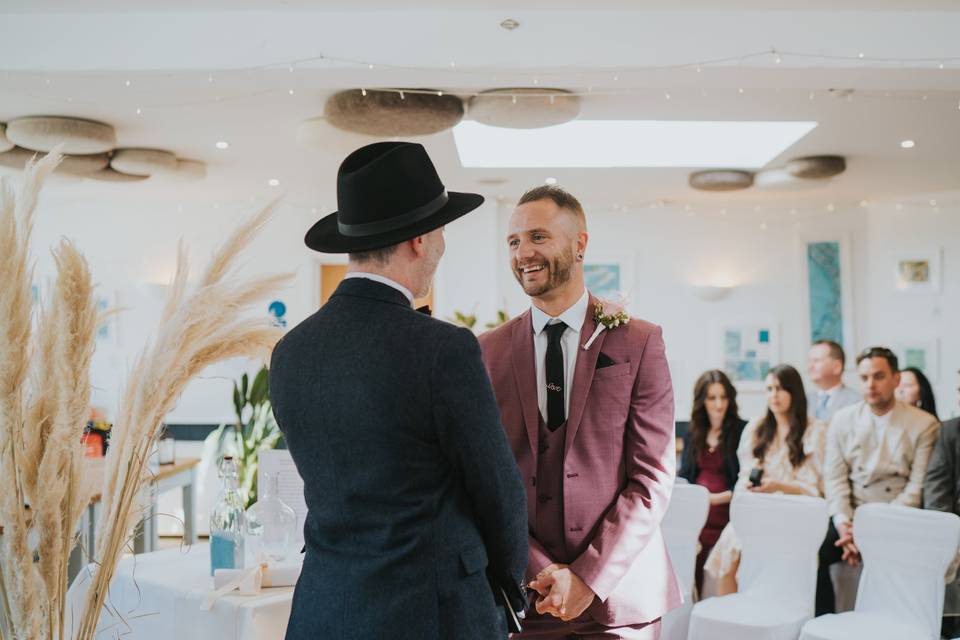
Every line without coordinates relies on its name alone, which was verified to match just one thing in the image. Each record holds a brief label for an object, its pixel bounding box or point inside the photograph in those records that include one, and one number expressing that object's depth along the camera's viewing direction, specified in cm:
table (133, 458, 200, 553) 492
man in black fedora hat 135
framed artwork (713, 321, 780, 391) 902
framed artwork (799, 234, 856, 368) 892
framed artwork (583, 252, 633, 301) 911
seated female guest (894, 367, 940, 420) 563
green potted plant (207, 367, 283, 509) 670
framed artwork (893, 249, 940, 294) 839
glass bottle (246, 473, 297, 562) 243
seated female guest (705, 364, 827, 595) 465
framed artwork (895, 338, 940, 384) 838
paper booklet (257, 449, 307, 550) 256
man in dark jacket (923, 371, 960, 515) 414
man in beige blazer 445
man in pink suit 187
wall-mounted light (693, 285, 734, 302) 897
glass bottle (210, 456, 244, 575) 240
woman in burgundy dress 499
